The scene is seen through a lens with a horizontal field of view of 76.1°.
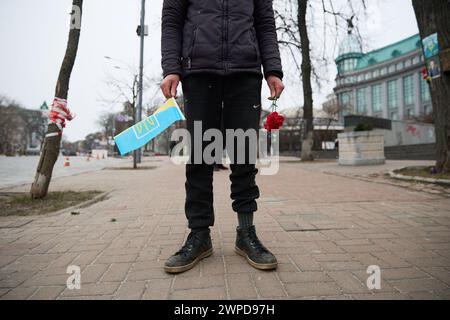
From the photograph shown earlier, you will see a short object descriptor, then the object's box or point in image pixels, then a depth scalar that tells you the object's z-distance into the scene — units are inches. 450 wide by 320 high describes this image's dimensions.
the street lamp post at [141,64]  532.7
